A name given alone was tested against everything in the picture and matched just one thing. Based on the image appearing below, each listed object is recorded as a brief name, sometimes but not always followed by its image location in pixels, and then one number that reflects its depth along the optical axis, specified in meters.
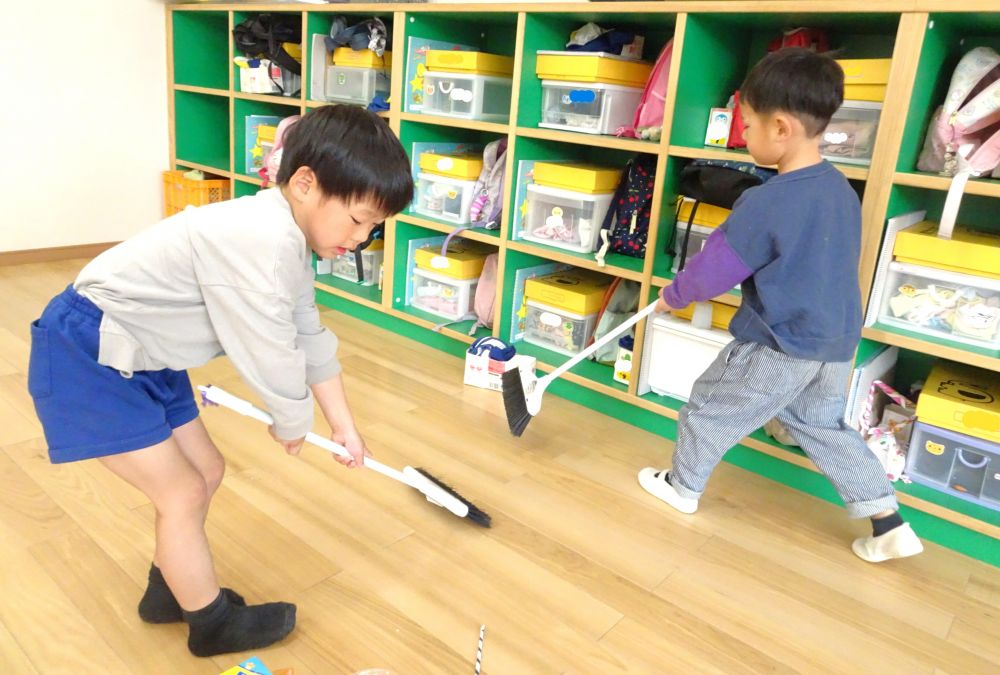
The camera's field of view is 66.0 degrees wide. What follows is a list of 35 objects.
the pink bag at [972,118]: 1.66
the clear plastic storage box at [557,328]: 2.39
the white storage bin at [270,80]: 3.22
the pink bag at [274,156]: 3.04
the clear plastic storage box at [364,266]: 3.08
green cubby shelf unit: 1.67
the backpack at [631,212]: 2.26
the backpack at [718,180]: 1.88
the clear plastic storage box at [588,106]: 2.24
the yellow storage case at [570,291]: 2.35
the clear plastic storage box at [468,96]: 2.55
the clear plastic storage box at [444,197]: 2.64
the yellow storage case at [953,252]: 1.61
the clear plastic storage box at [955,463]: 1.69
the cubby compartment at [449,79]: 2.56
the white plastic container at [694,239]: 2.04
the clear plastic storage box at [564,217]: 2.30
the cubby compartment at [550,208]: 2.29
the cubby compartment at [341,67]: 2.86
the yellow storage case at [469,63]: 2.52
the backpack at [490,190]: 2.57
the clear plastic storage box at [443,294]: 2.72
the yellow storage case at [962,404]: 1.67
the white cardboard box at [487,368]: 2.33
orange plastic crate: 3.54
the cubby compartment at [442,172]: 2.64
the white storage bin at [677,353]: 2.02
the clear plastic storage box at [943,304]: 1.65
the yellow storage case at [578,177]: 2.26
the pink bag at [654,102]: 2.16
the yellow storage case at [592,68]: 2.20
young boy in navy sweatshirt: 1.55
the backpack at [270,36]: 3.20
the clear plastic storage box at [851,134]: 1.81
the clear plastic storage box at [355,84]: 2.85
